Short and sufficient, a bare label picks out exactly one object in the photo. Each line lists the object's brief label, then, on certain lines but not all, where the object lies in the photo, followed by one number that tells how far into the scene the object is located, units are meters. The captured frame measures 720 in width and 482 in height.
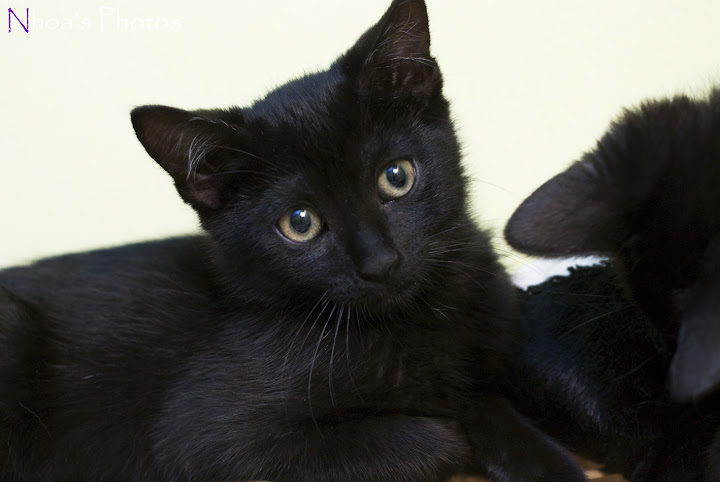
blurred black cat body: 0.29
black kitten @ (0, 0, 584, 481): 0.32
